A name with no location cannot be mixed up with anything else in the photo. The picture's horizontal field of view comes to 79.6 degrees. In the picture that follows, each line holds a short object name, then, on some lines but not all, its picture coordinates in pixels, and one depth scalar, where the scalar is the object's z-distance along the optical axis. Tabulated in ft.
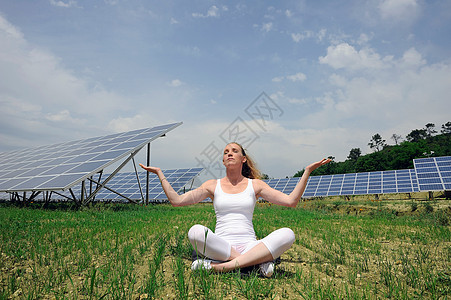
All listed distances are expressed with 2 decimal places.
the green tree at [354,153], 275.59
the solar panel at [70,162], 35.81
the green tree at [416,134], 263.47
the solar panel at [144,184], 71.42
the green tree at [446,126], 272.10
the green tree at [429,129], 271.90
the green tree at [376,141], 276.62
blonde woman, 9.95
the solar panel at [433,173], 61.82
